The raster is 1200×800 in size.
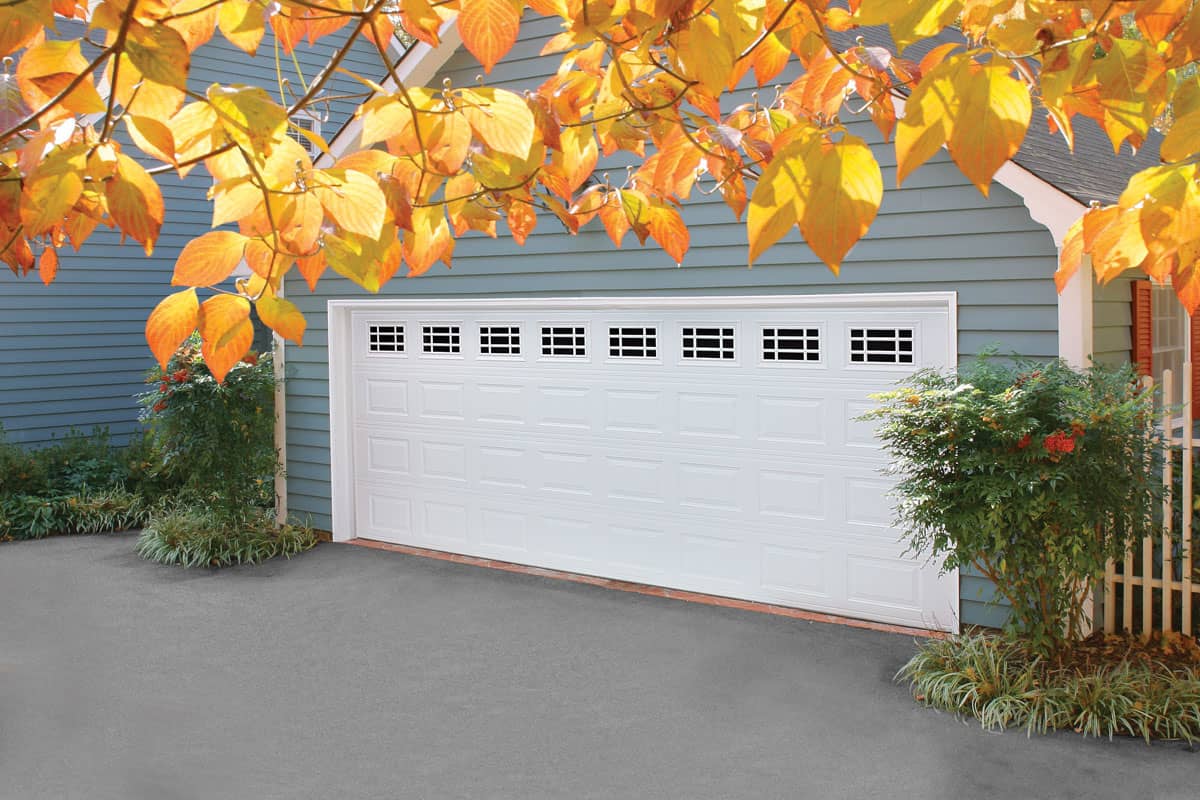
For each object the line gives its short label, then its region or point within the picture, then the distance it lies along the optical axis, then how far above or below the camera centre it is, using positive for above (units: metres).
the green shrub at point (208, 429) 9.65 -0.35
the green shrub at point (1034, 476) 5.63 -0.48
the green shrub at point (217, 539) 9.59 -1.31
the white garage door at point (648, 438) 7.23 -0.40
